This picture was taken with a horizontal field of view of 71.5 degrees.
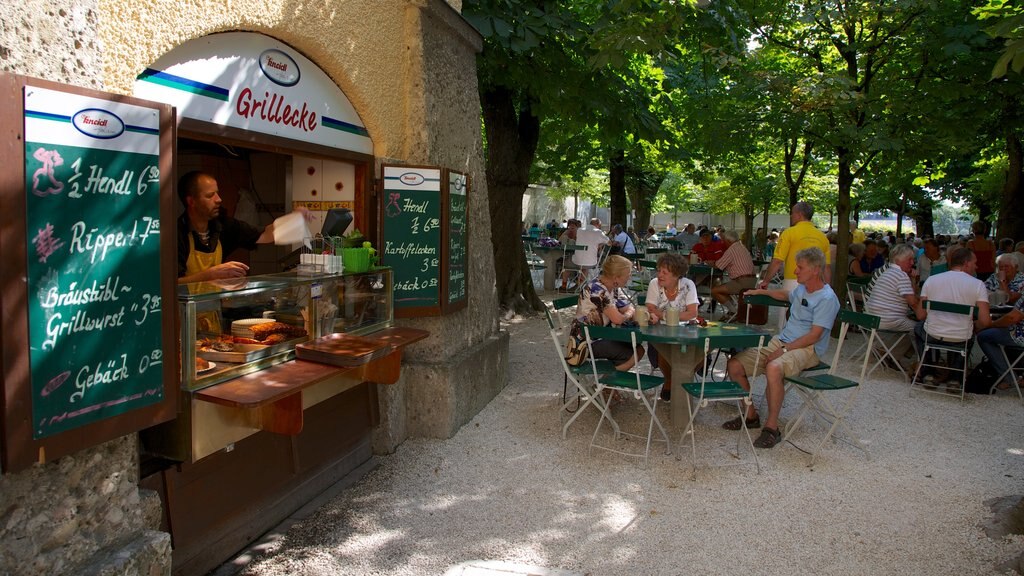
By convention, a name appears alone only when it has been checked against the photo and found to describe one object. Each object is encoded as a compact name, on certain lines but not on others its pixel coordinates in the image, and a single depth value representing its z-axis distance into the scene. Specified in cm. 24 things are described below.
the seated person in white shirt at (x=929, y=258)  1117
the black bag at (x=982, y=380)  704
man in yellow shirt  810
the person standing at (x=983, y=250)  1086
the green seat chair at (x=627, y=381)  502
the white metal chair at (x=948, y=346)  654
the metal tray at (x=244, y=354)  335
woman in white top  589
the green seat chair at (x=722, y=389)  484
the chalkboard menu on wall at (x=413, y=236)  514
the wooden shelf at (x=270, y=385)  310
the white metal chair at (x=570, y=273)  1438
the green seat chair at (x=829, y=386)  504
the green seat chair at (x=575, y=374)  537
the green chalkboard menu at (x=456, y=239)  549
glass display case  317
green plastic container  454
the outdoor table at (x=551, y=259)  1485
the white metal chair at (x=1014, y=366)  675
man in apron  396
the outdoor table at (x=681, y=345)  506
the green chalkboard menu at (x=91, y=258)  231
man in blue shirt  533
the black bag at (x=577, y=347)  564
